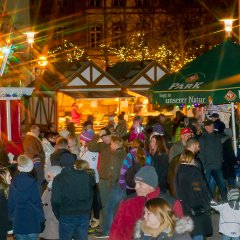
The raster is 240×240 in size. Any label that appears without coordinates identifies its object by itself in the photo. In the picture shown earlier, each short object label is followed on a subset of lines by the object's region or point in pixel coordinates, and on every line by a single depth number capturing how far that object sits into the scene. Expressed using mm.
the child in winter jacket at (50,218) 10211
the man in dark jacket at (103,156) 12344
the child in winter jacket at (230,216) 9656
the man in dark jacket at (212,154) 14031
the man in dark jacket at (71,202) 9508
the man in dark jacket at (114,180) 11672
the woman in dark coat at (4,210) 8727
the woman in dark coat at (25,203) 9445
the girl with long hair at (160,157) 11438
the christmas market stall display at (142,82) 33156
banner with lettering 12773
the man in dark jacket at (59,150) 12240
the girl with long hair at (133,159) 10758
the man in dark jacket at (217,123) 16136
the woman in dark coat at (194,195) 9094
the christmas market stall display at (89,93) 31859
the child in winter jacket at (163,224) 5613
